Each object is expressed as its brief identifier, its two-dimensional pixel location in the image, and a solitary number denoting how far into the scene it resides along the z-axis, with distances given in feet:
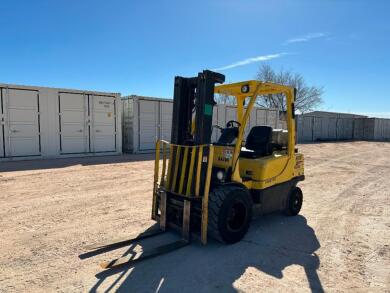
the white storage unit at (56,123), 37.83
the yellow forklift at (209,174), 13.12
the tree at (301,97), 132.15
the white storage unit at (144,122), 49.21
